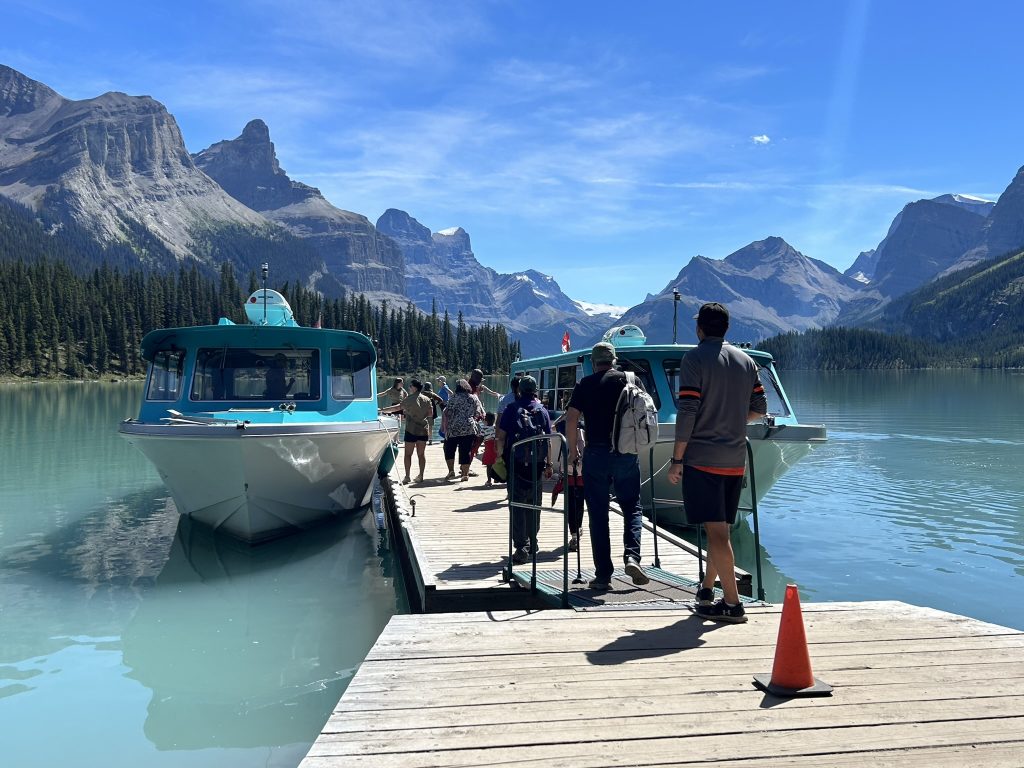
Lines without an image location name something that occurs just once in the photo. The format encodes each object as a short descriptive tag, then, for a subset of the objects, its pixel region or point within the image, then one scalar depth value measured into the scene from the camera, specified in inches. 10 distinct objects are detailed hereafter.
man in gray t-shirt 244.2
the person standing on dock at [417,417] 657.6
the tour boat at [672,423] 581.0
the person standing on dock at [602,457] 290.0
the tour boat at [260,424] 494.5
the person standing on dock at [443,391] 817.9
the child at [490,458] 629.3
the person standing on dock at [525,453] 346.9
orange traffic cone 190.2
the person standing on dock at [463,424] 663.1
